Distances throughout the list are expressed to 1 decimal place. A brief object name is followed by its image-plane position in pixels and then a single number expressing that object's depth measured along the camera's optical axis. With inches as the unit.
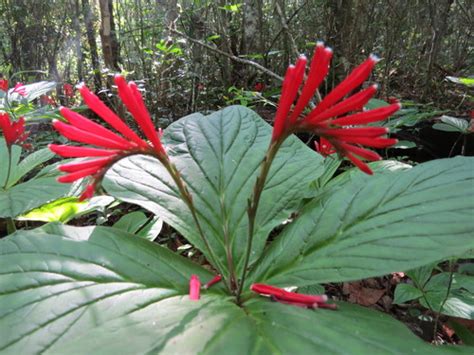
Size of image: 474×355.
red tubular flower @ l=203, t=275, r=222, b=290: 7.4
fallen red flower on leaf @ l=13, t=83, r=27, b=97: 24.8
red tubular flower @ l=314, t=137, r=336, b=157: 14.4
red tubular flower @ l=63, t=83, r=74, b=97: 43.4
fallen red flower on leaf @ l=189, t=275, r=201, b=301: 6.5
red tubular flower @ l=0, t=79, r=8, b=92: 27.1
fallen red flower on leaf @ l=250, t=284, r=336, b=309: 6.5
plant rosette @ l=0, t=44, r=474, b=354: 5.4
